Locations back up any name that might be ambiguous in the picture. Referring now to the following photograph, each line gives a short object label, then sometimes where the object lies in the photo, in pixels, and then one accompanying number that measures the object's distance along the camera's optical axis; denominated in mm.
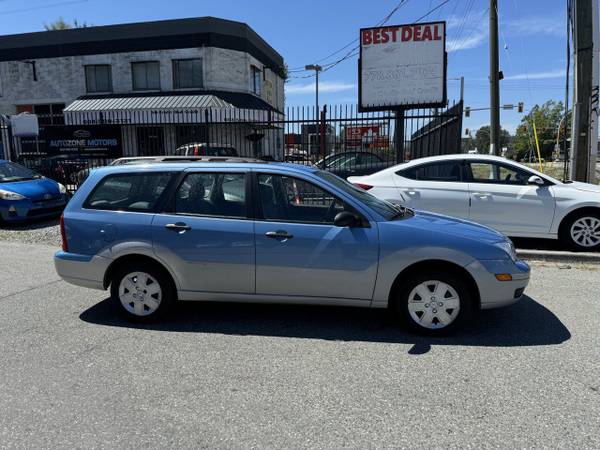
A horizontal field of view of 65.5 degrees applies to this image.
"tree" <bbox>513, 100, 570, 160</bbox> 70375
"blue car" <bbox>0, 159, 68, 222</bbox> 9914
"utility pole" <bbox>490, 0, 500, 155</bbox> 14578
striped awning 22750
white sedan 7125
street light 41906
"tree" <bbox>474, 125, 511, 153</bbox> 109769
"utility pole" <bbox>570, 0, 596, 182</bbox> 8648
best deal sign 11477
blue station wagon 4082
